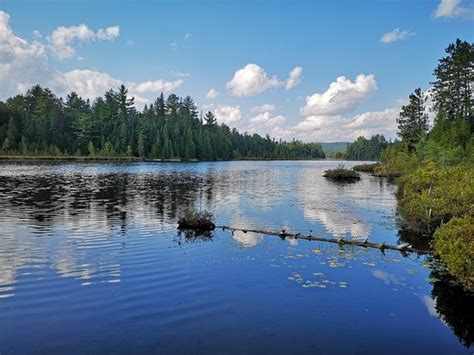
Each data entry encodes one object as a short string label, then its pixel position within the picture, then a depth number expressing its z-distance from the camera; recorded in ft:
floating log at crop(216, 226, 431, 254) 67.60
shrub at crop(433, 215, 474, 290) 47.65
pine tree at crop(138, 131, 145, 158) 513.04
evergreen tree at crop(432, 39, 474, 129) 248.32
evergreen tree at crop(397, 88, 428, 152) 345.51
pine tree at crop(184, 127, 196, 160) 567.59
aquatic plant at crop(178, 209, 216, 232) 84.58
